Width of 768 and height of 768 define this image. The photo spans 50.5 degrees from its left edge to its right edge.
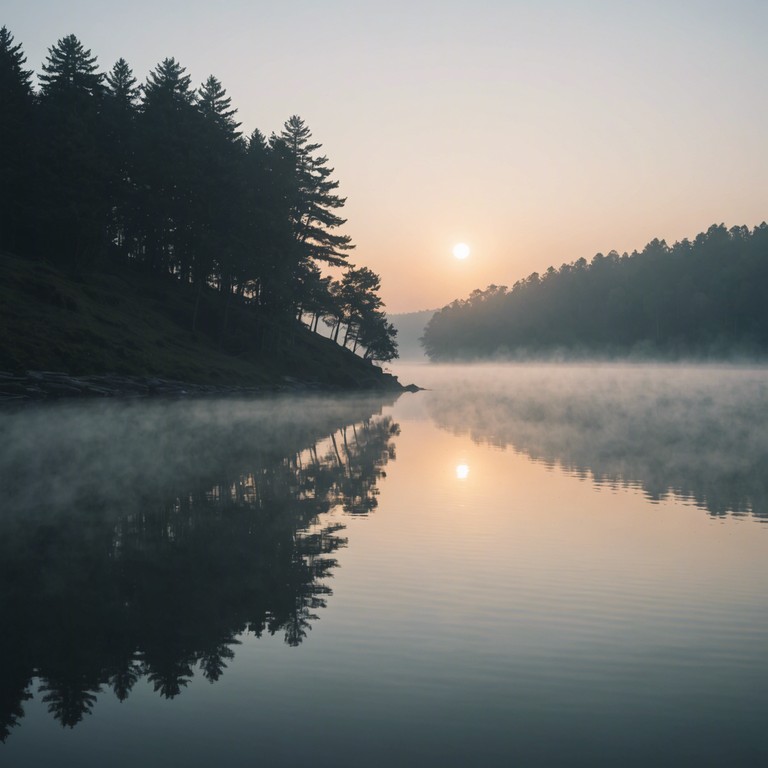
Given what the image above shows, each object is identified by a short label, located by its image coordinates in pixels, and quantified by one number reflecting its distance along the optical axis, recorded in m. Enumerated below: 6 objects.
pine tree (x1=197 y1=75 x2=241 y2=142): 108.75
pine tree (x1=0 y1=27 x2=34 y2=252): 81.25
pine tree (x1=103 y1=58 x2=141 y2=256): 90.31
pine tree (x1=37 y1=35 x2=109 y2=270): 80.75
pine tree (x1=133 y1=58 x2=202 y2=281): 91.25
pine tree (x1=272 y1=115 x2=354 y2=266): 107.62
